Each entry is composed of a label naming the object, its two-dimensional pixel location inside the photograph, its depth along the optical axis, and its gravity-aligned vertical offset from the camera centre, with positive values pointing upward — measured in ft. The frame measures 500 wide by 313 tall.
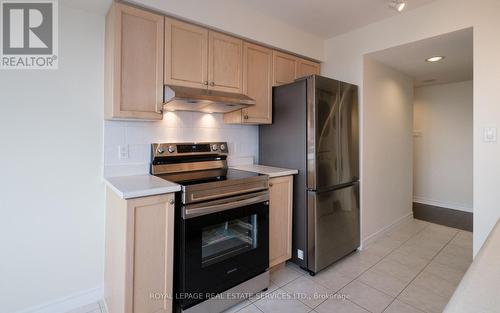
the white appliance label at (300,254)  8.02 -3.02
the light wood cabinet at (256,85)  8.16 +2.41
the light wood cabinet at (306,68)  9.75 +3.57
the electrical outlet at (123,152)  6.79 +0.12
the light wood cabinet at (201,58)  6.67 +2.78
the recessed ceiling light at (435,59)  9.51 +3.80
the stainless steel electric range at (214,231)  5.55 -1.80
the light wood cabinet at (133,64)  5.90 +2.23
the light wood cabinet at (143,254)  4.99 -1.99
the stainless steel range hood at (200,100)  6.19 +1.49
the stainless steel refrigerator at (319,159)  7.73 -0.02
